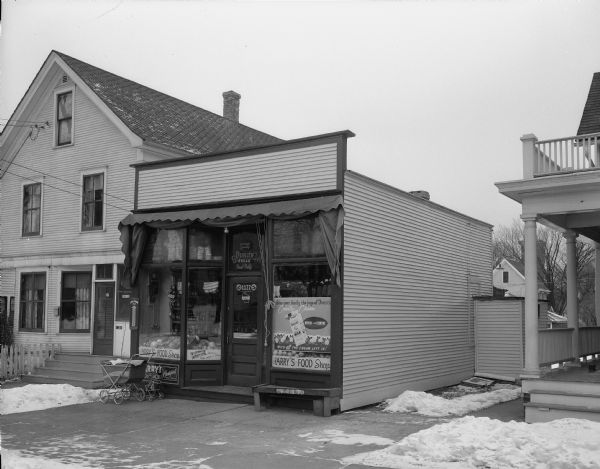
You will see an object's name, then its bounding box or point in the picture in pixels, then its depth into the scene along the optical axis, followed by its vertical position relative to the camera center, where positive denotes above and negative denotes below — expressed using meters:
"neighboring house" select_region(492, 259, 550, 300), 57.19 +1.13
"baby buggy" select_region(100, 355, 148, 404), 13.06 -2.06
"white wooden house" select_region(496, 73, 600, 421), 10.69 +1.49
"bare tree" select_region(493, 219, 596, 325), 50.59 +1.60
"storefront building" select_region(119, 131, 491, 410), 11.95 +0.28
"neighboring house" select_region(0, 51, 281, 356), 18.28 +2.88
